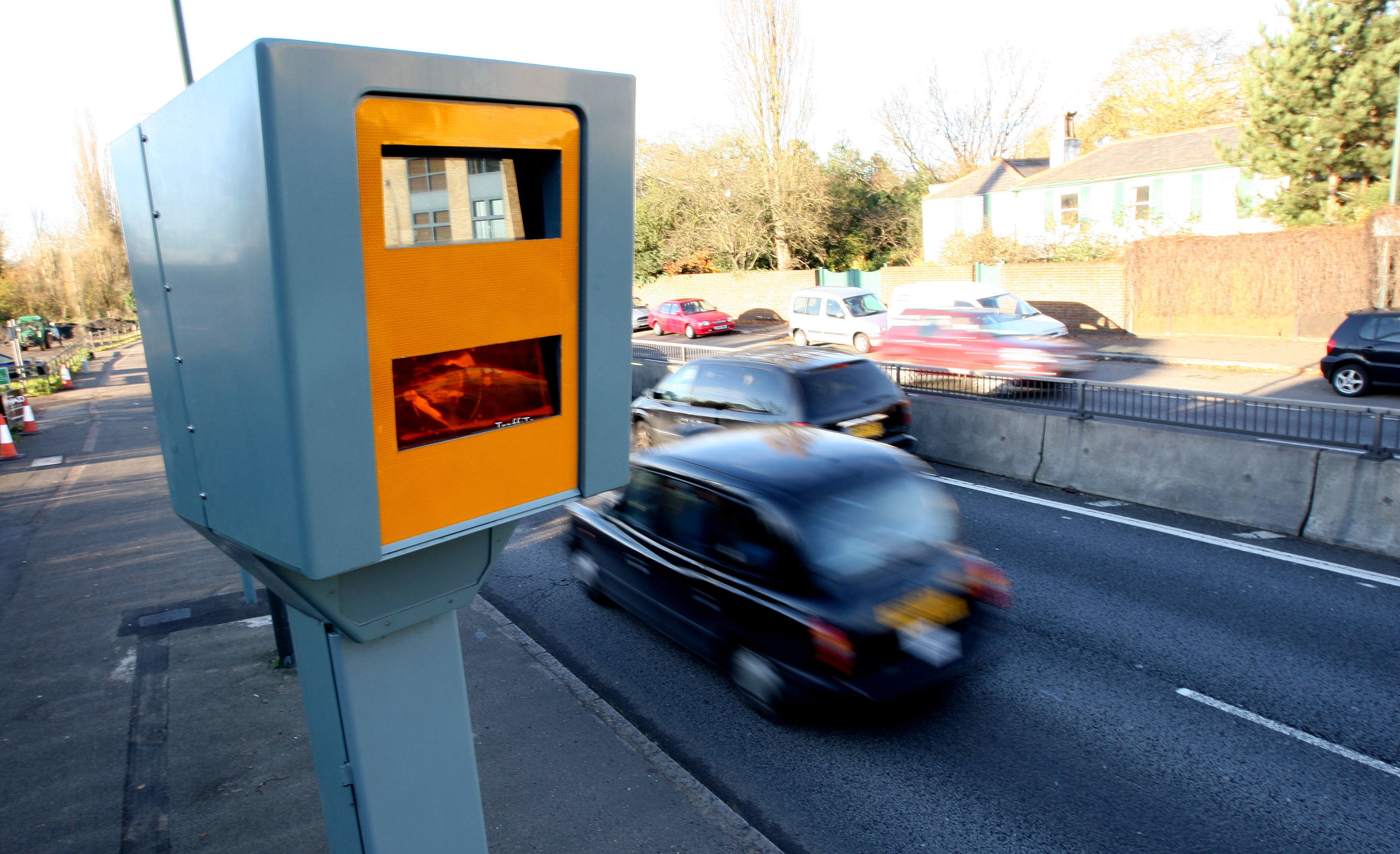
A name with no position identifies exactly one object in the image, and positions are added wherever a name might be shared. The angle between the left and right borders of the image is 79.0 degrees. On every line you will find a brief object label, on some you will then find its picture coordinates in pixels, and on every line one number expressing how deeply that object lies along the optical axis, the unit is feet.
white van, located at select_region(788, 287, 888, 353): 78.69
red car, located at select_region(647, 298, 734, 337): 109.29
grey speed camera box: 6.73
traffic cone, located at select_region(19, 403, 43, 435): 63.87
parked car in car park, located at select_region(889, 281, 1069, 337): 63.21
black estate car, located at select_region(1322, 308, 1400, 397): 48.47
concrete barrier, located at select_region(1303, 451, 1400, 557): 24.29
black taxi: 15.62
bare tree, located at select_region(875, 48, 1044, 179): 178.50
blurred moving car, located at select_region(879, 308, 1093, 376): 51.19
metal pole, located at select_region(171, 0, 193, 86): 20.53
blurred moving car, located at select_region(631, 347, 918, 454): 31.12
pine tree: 78.59
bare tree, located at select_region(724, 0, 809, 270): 123.13
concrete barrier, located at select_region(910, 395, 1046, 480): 34.94
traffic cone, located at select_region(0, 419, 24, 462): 52.54
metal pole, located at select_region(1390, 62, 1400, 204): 66.69
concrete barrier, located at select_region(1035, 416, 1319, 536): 26.78
